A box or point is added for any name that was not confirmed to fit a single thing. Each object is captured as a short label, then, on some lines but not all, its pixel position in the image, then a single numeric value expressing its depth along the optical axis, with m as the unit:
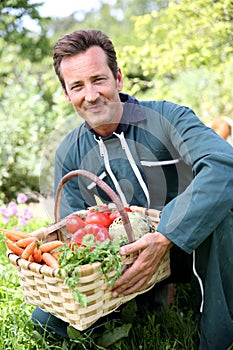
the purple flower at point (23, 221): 2.71
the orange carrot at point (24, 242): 1.82
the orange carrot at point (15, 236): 1.88
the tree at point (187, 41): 3.17
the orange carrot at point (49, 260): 1.73
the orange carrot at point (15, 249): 1.80
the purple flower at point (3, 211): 2.76
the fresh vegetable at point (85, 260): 1.65
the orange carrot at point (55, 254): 1.76
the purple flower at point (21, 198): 2.77
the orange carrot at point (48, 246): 1.80
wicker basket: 1.68
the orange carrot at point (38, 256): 1.78
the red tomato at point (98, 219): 1.85
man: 1.77
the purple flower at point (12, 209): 2.75
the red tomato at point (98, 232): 1.76
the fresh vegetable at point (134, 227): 1.81
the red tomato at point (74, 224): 1.85
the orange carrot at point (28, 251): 1.76
